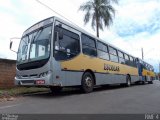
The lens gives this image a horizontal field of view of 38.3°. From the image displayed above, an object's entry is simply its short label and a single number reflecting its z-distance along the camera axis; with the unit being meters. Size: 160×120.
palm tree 26.92
